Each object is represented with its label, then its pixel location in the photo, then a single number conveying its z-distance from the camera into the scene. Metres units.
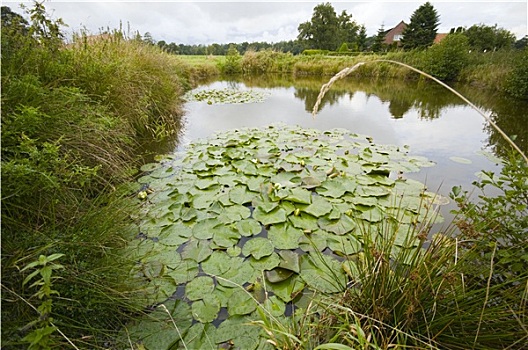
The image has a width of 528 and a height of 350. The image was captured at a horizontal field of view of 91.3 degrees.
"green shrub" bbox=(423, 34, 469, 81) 9.05
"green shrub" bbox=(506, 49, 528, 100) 5.95
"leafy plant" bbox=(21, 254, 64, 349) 0.66
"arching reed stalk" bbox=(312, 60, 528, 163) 0.75
